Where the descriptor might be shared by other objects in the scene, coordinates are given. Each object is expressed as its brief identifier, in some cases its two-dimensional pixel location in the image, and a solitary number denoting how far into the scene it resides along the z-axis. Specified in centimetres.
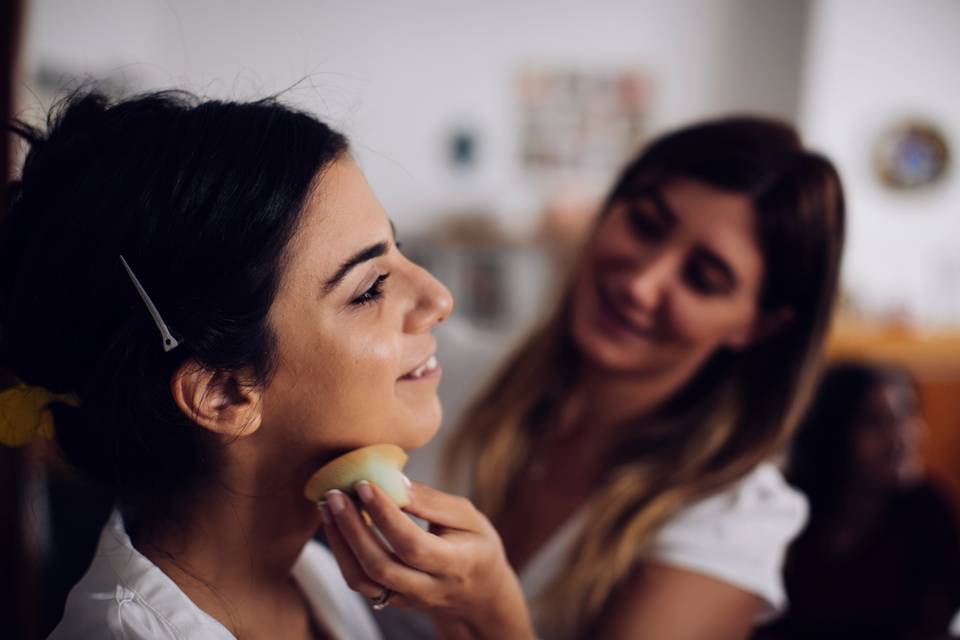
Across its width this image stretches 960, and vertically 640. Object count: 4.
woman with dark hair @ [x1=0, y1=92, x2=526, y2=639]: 68
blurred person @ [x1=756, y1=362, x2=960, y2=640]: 169
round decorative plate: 383
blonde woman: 109
